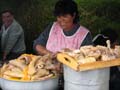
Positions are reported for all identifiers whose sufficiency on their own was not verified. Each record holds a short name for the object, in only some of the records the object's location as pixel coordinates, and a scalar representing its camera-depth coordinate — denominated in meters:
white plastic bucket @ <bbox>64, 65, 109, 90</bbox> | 1.59
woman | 2.34
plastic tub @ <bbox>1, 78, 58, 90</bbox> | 1.68
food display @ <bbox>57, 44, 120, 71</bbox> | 1.56
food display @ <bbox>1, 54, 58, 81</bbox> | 1.72
